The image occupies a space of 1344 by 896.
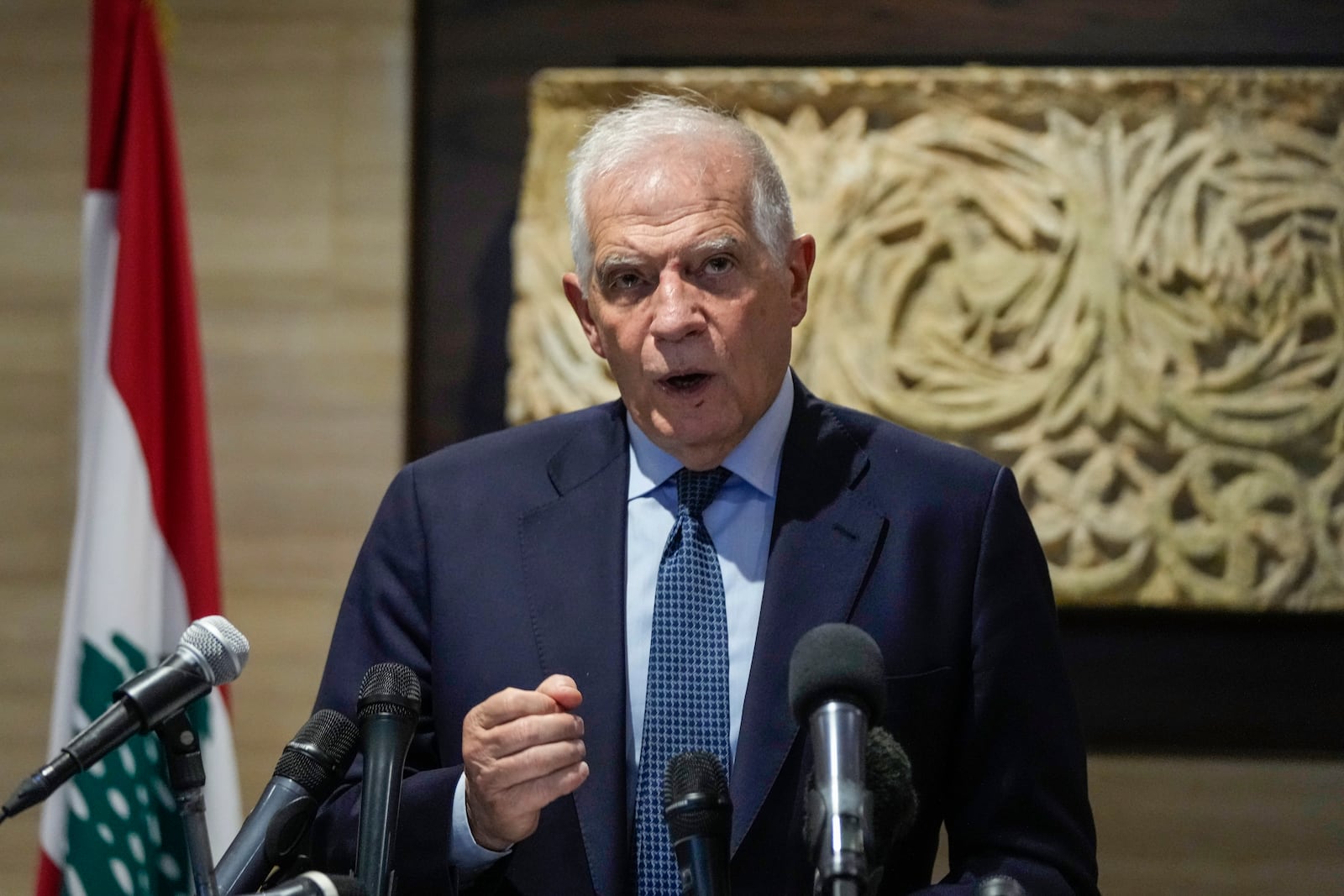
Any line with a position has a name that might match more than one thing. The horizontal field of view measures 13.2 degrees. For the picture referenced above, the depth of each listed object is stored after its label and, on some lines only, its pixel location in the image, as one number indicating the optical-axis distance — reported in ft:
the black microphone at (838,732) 11.43
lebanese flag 14.33
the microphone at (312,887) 11.59
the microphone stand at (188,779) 11.71
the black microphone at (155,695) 11.63
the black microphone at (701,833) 11.74
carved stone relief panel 14.48
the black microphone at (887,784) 11.82
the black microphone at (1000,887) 11.54
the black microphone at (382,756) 11.86
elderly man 12.55
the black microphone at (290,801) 11.91
